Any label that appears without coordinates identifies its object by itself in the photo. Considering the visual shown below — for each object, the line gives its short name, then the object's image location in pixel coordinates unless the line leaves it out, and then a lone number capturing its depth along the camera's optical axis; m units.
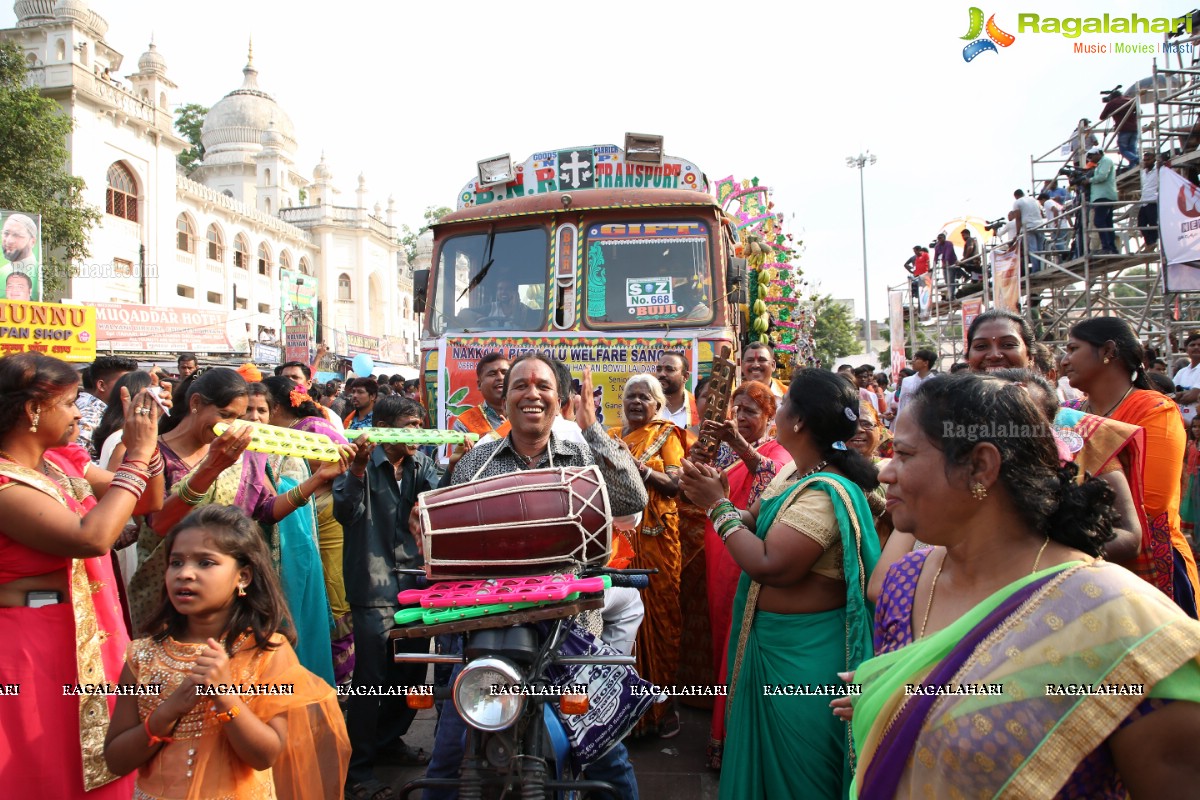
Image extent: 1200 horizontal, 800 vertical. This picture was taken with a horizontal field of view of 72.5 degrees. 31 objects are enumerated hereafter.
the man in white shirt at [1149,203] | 9.91
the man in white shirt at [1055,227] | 11.96
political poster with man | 16.19
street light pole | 32.75
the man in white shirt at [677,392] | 5.38
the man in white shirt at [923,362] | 8.84
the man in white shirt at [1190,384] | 7.41
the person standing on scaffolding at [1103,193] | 10.24
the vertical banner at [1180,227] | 8.62
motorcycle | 2.09
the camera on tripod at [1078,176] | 10.43
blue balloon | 10.12
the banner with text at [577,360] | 5.97
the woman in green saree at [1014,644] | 1.26
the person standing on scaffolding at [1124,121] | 10.52
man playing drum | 3.04
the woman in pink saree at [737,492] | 3.79
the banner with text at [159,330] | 21.22
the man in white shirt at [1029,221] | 12.04
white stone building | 25.33
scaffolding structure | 9.80
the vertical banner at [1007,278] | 12.20
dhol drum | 2.40
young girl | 2.17
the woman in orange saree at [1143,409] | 3.09
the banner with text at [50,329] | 12.17
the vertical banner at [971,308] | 14.23
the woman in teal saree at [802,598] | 2.49
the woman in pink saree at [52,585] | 2.42
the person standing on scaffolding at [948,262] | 16.63
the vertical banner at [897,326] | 16.20
